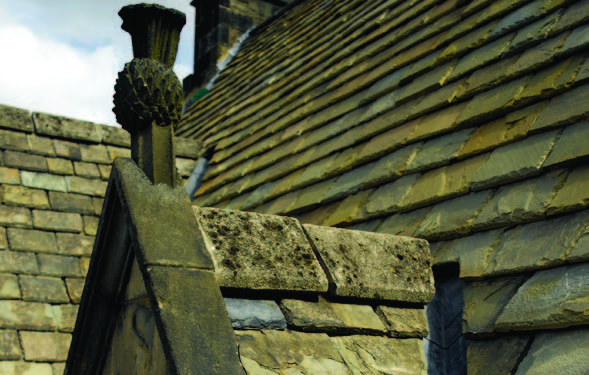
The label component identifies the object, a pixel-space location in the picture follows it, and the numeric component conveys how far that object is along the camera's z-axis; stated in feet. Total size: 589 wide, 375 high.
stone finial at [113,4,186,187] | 6.84
